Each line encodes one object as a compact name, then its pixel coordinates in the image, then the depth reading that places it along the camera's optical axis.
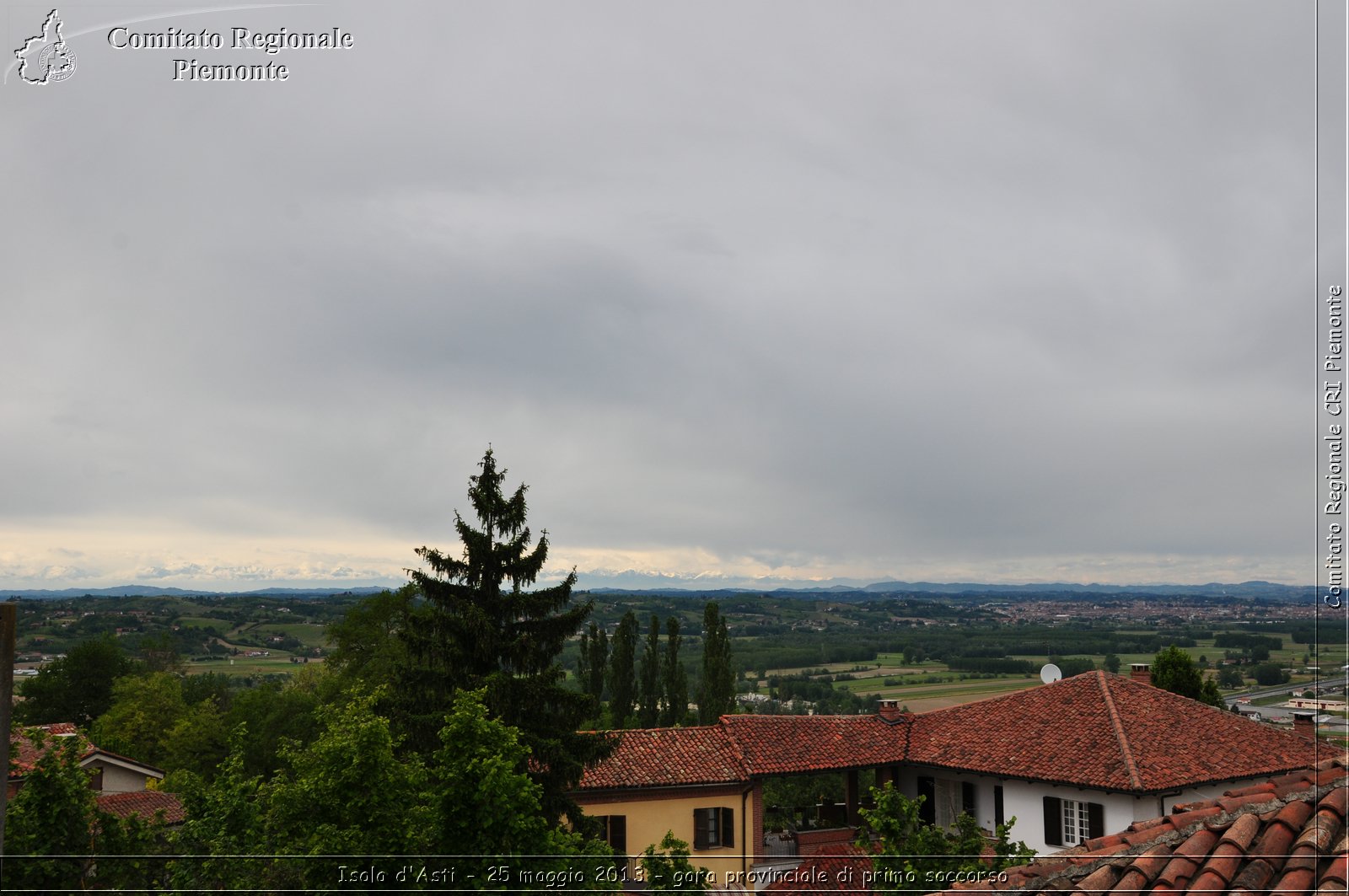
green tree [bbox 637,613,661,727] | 64.09
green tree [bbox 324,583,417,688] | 38.38
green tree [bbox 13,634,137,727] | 55.69
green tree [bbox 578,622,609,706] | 67.69
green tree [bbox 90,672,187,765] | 49.84
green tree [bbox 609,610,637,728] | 65.19
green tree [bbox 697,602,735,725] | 57.69
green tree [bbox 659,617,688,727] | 62.88
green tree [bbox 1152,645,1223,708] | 30.69
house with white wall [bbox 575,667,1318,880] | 21.72
